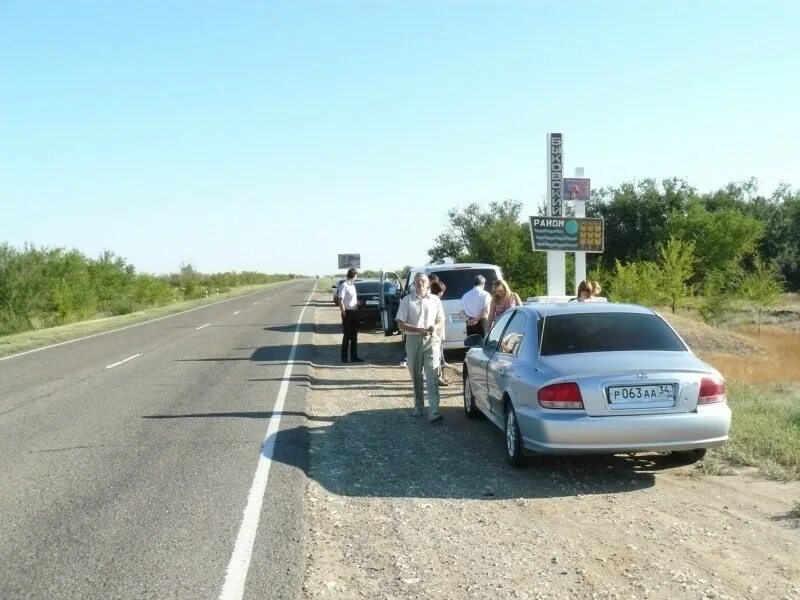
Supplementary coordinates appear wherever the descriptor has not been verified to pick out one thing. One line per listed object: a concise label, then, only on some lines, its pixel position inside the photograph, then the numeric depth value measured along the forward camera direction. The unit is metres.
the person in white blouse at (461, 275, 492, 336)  12.43
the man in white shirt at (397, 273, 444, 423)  9.52
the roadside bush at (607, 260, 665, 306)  27.28
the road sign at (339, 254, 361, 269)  83.94
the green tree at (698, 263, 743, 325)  31.69
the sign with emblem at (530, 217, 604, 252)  17.89
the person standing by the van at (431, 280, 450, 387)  13.02
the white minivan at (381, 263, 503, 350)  14.90
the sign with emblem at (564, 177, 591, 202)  18.48
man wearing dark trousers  15.39
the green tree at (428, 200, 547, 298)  37.12
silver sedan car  6.28
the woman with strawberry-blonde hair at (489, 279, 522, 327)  11.23
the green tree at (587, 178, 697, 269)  54.19
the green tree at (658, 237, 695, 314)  28.39
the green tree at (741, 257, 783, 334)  32.66
